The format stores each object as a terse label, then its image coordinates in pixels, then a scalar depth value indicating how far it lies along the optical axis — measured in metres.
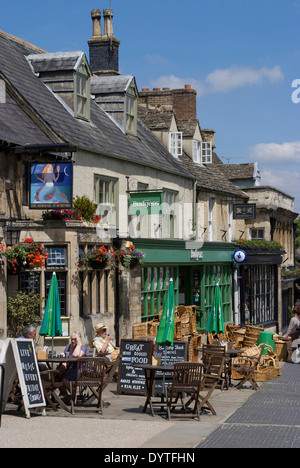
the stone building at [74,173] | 17.75
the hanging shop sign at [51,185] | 17.17
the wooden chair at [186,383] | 13.06
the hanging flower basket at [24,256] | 16.97
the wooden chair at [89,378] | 13.34
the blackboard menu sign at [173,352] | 16.73
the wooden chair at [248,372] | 17.38
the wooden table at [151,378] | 13.19
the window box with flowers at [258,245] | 31.42
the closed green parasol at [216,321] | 20.25
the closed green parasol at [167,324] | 14.84
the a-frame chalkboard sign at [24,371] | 12.85
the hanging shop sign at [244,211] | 31.61
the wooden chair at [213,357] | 15.45
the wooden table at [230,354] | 17.39
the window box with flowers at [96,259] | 18.39
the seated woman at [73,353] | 13.75
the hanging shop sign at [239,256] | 30.33
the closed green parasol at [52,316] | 15.48
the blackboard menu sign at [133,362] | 16.02
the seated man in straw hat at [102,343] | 16.26
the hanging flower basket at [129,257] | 20.36
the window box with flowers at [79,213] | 18.23
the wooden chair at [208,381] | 13.77
